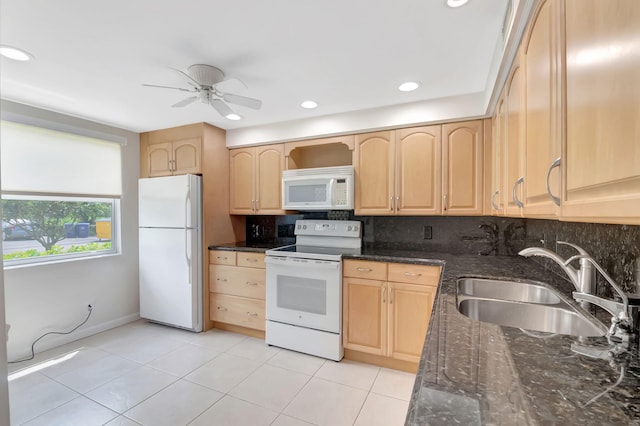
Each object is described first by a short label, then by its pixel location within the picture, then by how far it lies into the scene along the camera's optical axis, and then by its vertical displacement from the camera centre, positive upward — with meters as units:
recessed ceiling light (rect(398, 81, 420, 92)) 2.17 +0.96
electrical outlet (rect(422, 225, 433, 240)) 2.82 -0.24
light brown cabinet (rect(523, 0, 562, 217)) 0.85 +0.33
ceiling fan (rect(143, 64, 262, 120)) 1.88 +0.87
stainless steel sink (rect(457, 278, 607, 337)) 1.13 -0.46
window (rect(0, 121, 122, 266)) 2.52 +0.17
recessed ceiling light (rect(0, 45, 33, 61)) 1.68 +0.96
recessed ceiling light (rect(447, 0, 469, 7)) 1.31 +0.95
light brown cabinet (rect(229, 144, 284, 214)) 3.20 +0.36
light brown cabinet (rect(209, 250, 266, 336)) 2.94 -0.85
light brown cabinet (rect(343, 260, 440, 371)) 2.29 -0.84
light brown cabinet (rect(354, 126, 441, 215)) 2.56 +0.35
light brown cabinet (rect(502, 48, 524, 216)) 1.32 +0.35
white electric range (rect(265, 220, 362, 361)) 2.52 -0.80
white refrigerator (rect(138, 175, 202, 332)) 3.04 -0.43
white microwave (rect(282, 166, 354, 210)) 2.79 +0.21
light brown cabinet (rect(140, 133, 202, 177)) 3.14 +0.62
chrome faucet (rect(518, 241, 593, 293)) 1.13 -0.26
